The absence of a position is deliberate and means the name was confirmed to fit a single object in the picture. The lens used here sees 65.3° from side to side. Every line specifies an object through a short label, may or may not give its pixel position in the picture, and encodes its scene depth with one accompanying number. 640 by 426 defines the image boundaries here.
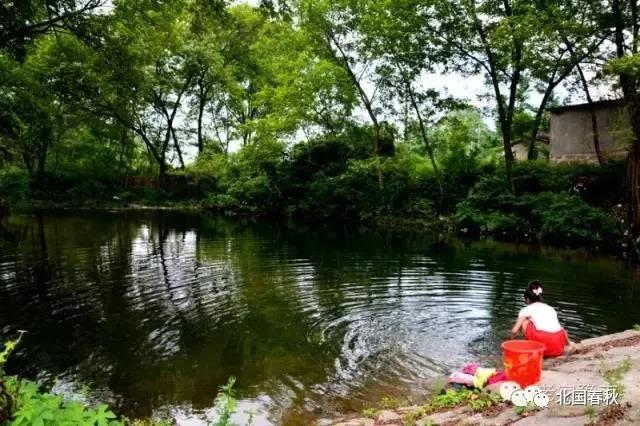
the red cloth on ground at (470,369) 6.40
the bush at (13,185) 42.36
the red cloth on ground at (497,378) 5.76
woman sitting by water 7.00
